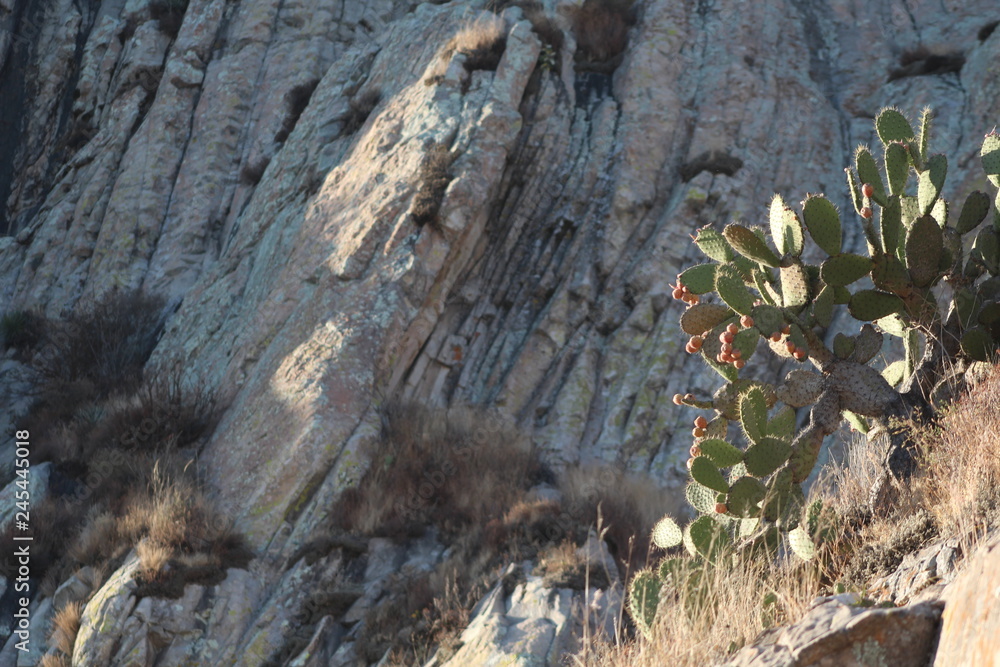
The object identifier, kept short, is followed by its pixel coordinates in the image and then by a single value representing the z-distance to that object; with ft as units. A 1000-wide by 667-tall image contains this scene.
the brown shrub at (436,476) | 30.04
